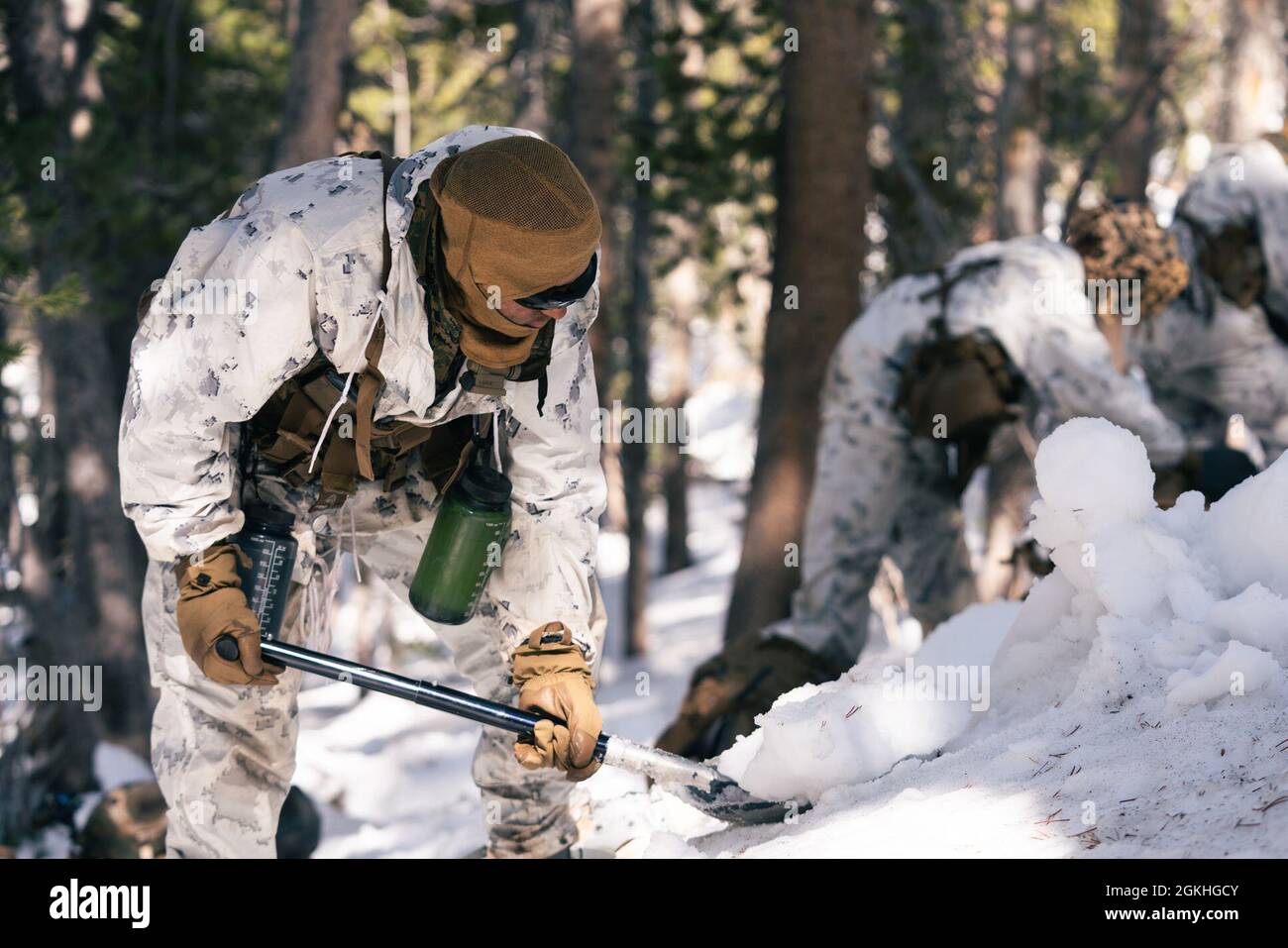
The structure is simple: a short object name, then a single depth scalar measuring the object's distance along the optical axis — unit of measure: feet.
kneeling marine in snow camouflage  15.25
